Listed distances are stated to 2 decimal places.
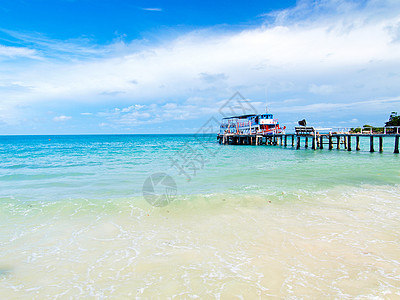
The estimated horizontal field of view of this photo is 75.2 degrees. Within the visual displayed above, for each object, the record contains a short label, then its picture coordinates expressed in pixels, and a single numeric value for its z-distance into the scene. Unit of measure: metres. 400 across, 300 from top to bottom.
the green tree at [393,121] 64.35
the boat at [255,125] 52.25
